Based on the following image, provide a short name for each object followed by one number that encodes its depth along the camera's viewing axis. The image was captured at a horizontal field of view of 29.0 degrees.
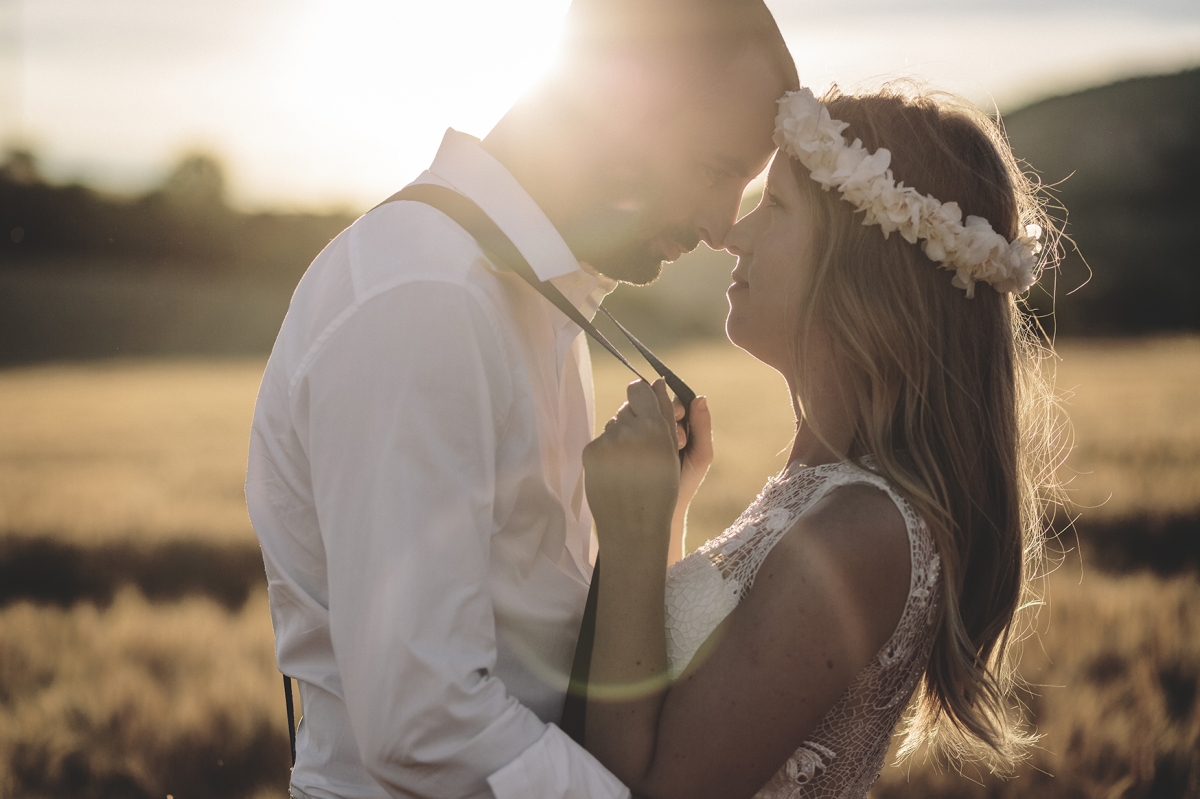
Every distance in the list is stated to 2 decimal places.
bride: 1.60
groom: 1.49
